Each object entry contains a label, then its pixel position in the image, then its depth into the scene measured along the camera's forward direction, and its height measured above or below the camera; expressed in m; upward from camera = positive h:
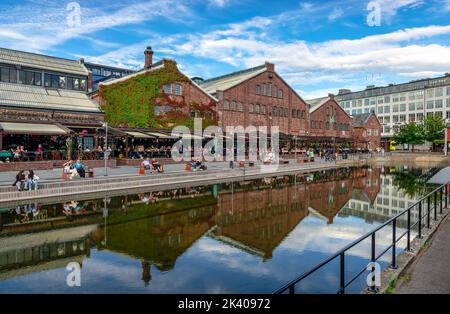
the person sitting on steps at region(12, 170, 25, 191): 17.56 -1.67
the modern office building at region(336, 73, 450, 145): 85.79 +13.33
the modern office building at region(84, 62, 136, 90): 66.31 +15.82
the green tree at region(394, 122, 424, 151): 77.86 +3.25
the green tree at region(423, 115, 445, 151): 75.25 +4.12
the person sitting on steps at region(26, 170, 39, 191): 17.95 -1.75
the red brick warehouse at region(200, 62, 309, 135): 46.25 +7.12
